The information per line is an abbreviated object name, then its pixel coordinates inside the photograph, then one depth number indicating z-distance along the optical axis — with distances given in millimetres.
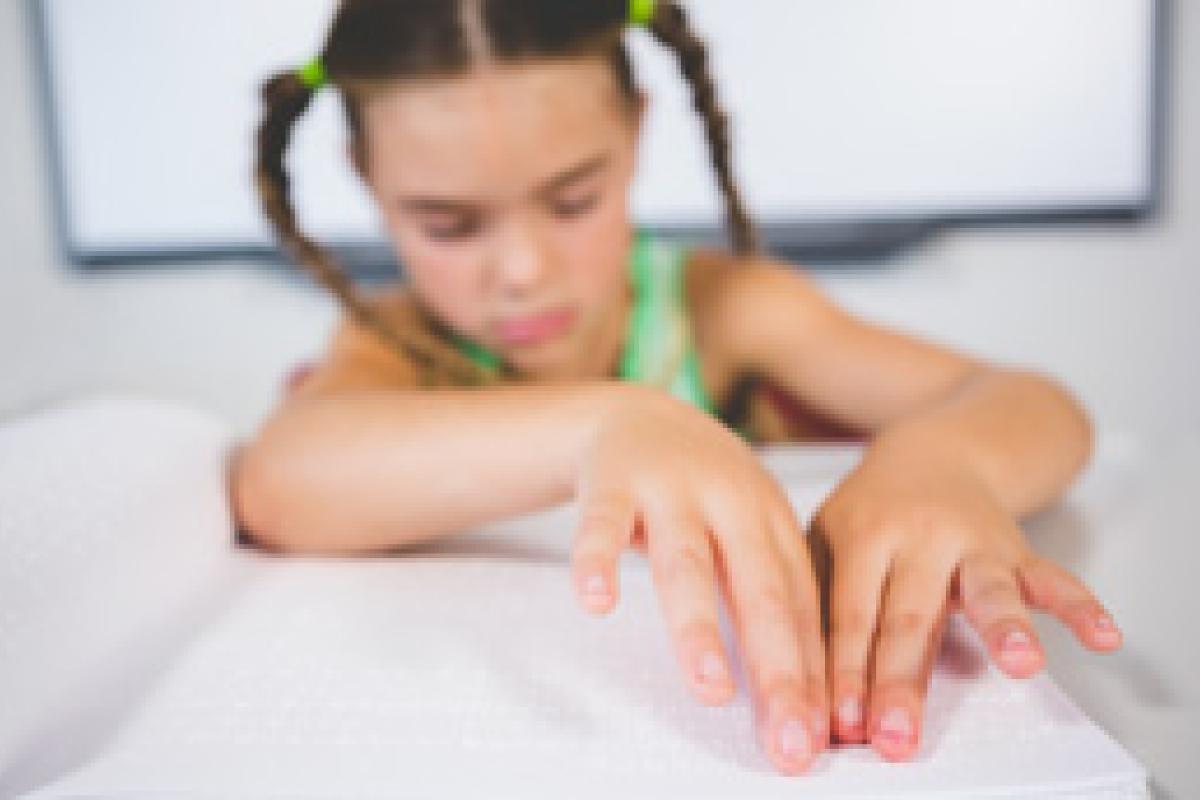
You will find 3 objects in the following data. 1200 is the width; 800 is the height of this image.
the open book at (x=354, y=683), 231
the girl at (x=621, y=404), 273
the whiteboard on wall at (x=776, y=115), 1196
